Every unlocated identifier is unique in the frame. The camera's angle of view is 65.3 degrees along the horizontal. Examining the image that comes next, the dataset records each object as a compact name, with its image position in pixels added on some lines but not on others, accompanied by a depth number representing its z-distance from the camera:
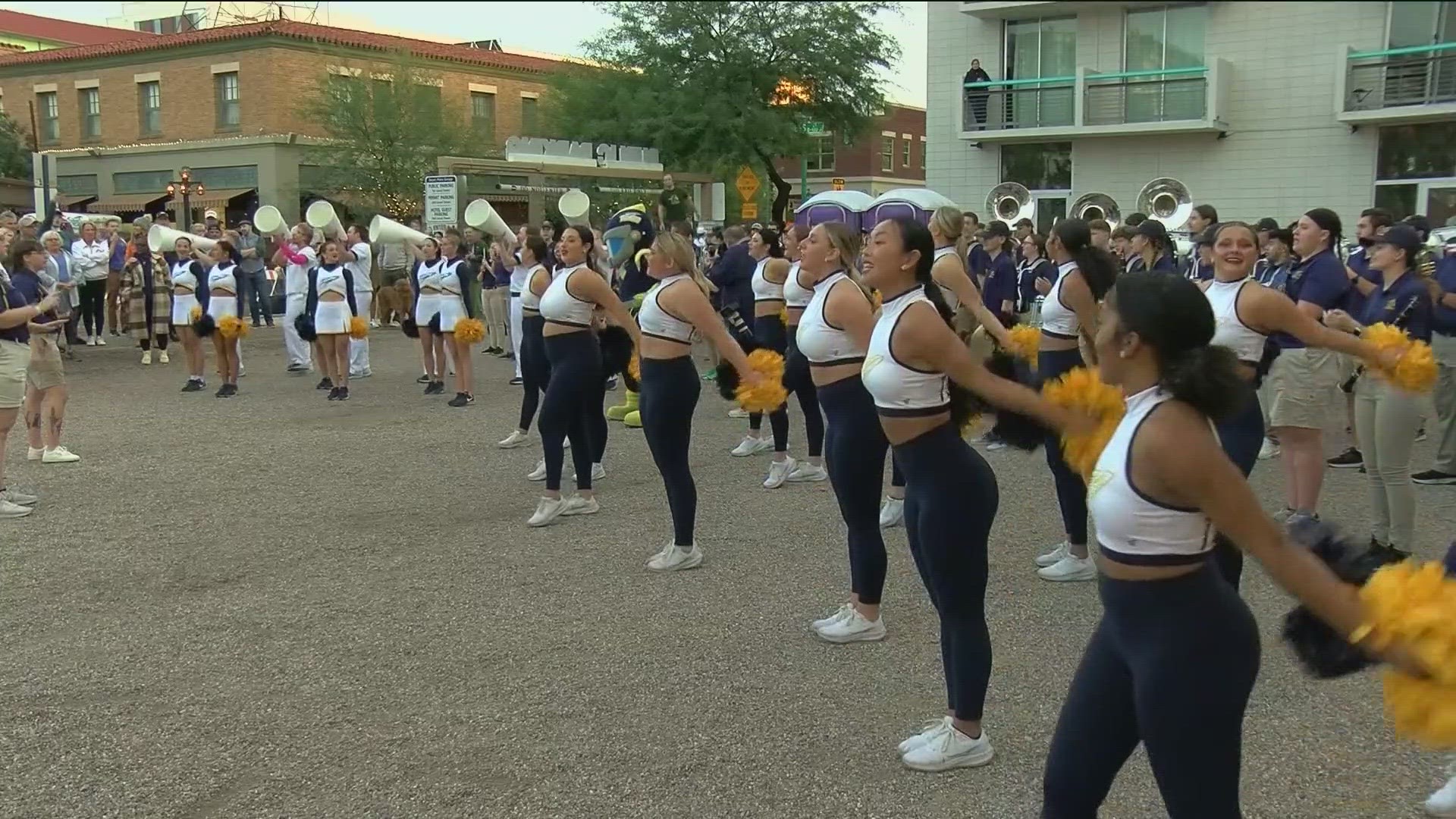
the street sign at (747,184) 21.92
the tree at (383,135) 32.34
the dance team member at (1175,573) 2.45
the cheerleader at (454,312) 12.52
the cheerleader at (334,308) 12.80
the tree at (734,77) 30.55
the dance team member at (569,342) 7.29
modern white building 22.27
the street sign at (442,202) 18.58
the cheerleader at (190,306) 13.67
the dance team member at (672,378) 6.21
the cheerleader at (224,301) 13.30
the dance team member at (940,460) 3.74
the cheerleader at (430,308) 12.76
